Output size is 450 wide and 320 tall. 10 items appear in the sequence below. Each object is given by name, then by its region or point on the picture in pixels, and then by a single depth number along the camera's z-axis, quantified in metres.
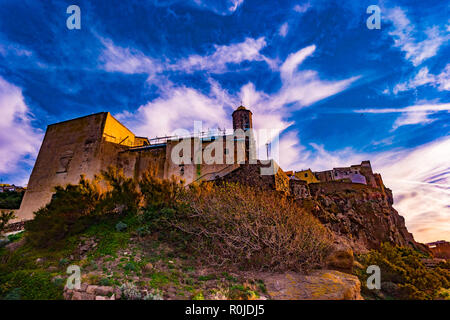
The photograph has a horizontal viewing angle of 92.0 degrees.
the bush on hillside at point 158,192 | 10.94
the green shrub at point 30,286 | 5.43
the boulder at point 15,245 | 9.49
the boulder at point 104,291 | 5.29
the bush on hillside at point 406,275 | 7.29
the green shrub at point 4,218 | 8.16
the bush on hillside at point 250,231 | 7.78
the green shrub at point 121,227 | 9.44
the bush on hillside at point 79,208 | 8.95
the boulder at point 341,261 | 7.45
